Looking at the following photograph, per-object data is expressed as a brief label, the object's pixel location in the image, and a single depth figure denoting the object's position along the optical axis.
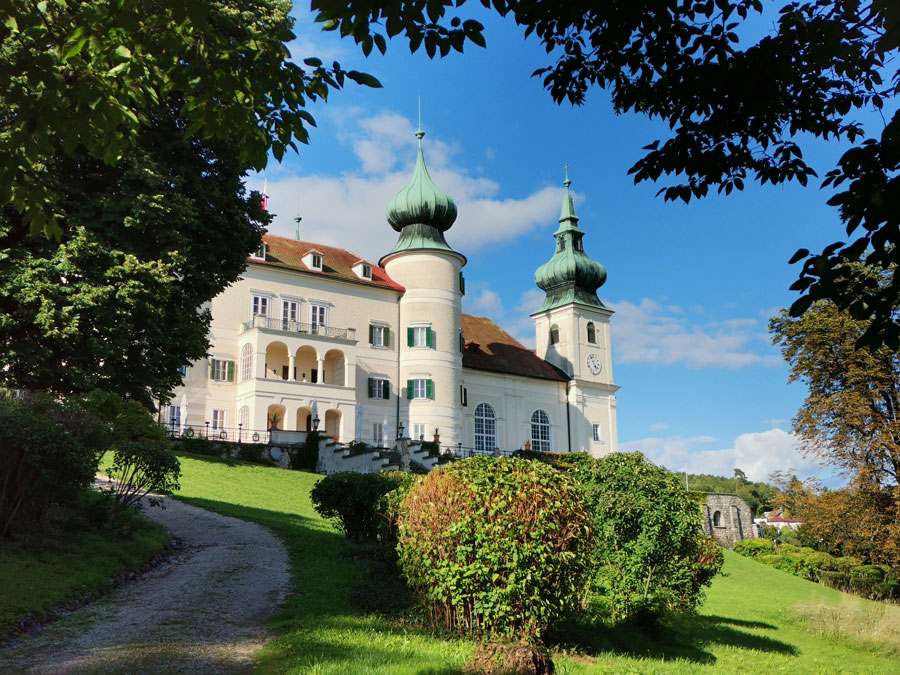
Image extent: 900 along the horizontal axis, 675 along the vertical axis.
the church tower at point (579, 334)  55.88
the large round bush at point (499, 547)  7.72
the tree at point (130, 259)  18.95
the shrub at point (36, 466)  10.23
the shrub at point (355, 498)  13.25
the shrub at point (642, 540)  11.21
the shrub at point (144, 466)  13.02
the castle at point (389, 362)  39.53
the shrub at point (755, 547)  41.41
